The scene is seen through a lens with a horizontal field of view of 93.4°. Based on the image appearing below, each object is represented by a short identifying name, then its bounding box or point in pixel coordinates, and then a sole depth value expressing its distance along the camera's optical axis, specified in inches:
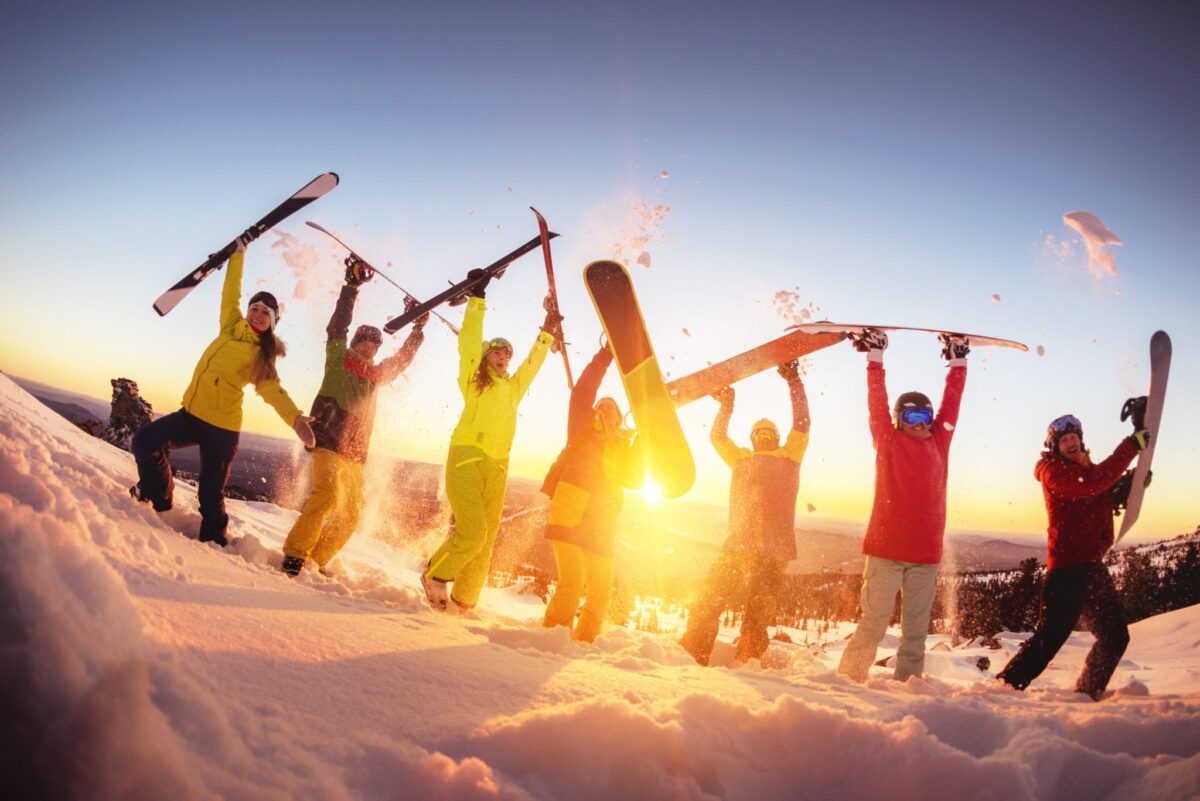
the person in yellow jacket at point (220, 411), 185.2
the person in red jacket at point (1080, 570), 168.9
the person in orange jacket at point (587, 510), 183.9
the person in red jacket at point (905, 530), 174.6
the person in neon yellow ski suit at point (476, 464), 182.9
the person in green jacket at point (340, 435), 203.9
